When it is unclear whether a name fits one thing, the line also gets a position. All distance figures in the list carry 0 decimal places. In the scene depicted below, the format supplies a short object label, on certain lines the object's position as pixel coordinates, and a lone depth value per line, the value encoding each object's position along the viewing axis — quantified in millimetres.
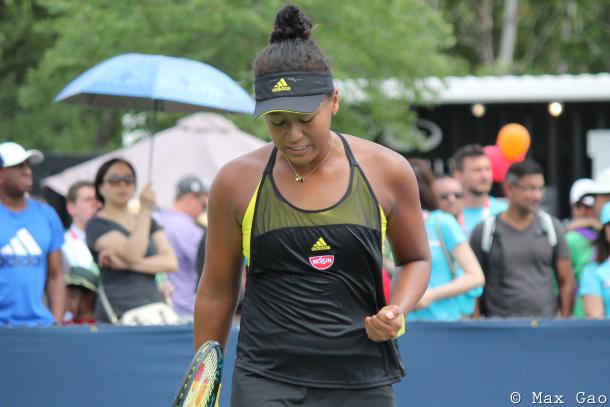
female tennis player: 7988
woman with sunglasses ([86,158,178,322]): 15625
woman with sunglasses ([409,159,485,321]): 14687
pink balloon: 26484
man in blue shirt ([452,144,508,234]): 18125
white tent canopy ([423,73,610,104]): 32250
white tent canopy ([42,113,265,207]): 26844
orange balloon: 26375
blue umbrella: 17906
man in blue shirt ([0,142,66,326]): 14703
